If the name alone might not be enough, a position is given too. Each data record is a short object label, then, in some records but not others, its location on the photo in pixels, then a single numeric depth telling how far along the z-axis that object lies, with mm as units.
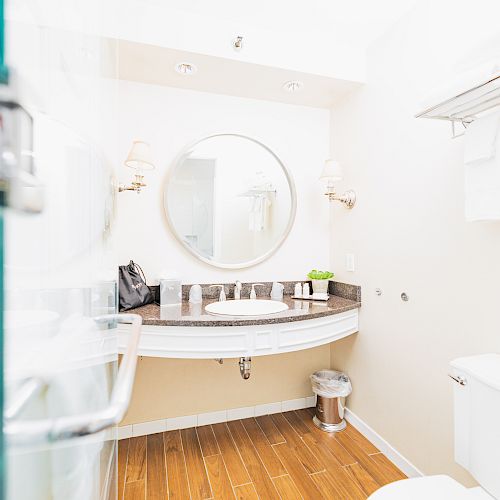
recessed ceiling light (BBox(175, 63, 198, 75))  1870
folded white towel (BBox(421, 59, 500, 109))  1045
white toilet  1066
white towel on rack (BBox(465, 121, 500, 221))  1147
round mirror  2111
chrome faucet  2133
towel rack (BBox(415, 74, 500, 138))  1094
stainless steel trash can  2098
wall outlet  2160
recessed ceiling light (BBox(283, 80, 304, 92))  2053
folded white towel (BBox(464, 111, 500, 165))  1155
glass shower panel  264
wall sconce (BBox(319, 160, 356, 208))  2104
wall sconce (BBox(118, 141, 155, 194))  1786
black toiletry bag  1784
